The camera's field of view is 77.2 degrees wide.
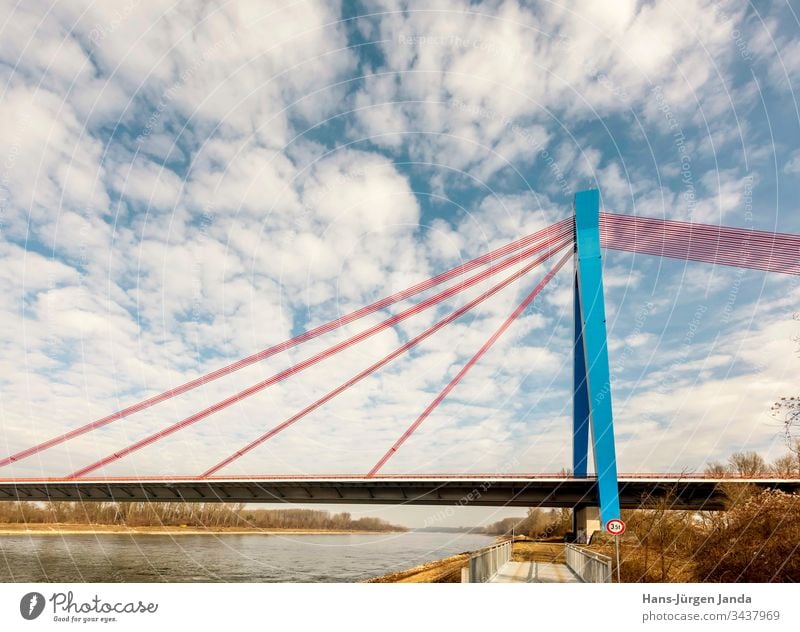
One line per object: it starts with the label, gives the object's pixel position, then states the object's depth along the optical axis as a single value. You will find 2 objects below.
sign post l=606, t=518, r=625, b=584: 16.50
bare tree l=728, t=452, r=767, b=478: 54.53
